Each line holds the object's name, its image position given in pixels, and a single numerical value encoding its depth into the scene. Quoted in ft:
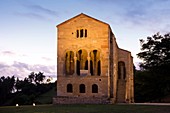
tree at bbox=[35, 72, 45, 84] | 401.41
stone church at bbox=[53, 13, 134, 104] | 135.74
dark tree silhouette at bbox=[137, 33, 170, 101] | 130.21
